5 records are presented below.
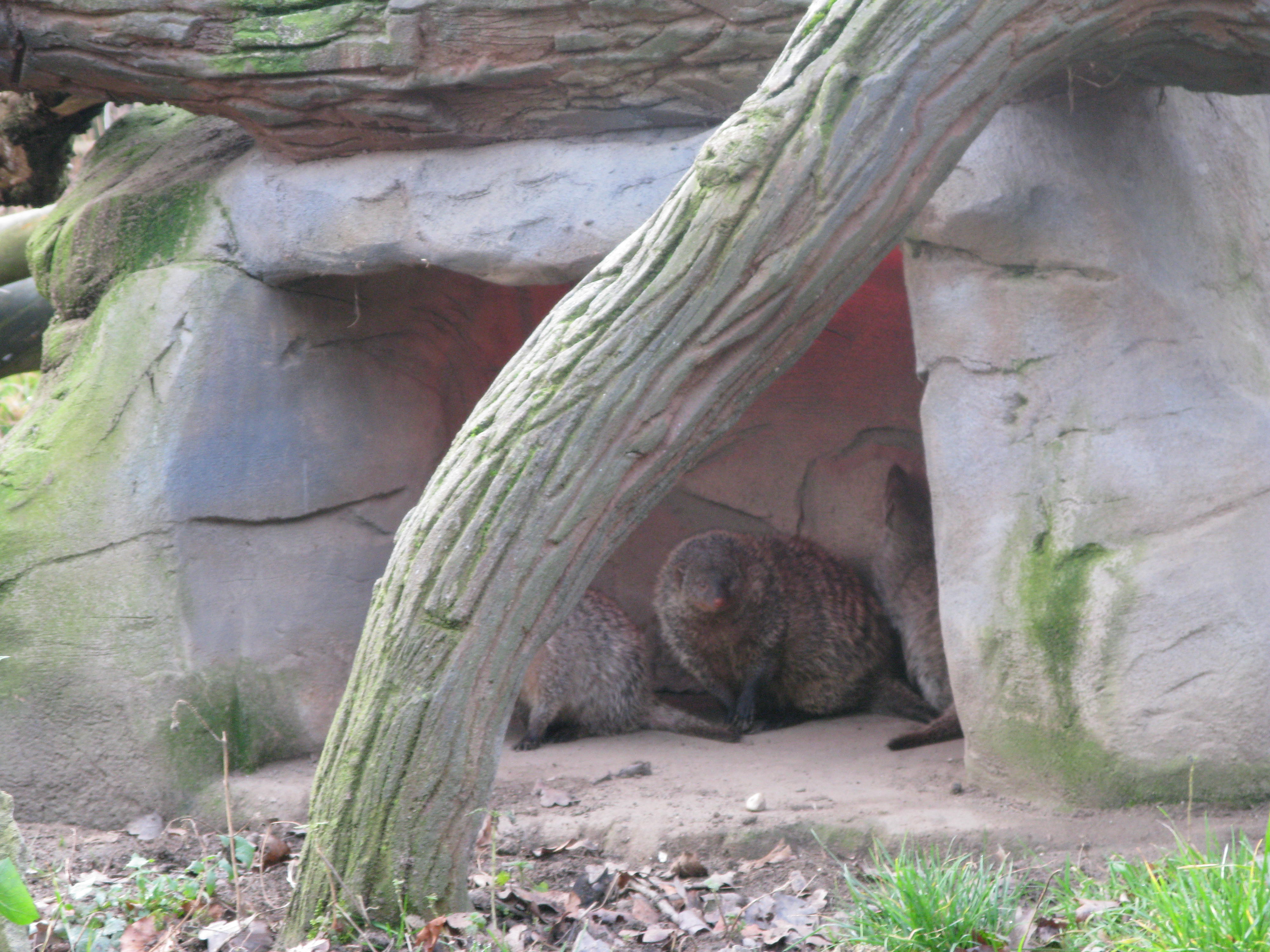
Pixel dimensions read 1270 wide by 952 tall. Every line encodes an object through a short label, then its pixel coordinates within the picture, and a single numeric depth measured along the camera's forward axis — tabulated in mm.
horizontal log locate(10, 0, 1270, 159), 7176
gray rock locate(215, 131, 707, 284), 7586
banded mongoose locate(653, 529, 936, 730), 10609
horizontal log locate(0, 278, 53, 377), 12406
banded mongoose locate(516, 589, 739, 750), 10187
